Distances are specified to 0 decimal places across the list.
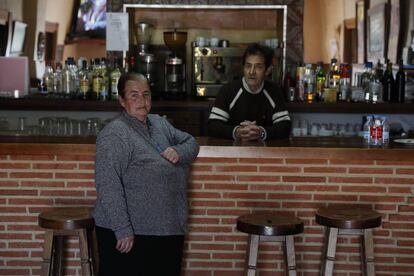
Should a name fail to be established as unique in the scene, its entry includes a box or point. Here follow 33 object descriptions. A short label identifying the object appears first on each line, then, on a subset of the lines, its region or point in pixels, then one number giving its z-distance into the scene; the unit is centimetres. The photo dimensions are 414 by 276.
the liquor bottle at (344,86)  723
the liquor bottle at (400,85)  710
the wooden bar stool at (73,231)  402
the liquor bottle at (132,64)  779
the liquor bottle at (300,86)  725
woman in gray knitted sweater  354
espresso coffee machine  789
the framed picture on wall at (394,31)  811
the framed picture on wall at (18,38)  881
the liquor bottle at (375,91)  712
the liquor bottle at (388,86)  717
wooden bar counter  460
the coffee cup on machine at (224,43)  800
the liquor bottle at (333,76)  730
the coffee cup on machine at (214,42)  798
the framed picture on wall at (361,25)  881
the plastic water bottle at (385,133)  475
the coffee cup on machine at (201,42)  796
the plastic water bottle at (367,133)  477
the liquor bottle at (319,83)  730
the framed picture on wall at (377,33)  846
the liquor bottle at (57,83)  734
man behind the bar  493
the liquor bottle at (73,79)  727
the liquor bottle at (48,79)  741
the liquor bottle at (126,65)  775
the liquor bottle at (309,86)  723
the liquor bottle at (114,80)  728
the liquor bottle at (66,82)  733
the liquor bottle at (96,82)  720
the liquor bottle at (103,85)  720
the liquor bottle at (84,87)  720
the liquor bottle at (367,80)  716
